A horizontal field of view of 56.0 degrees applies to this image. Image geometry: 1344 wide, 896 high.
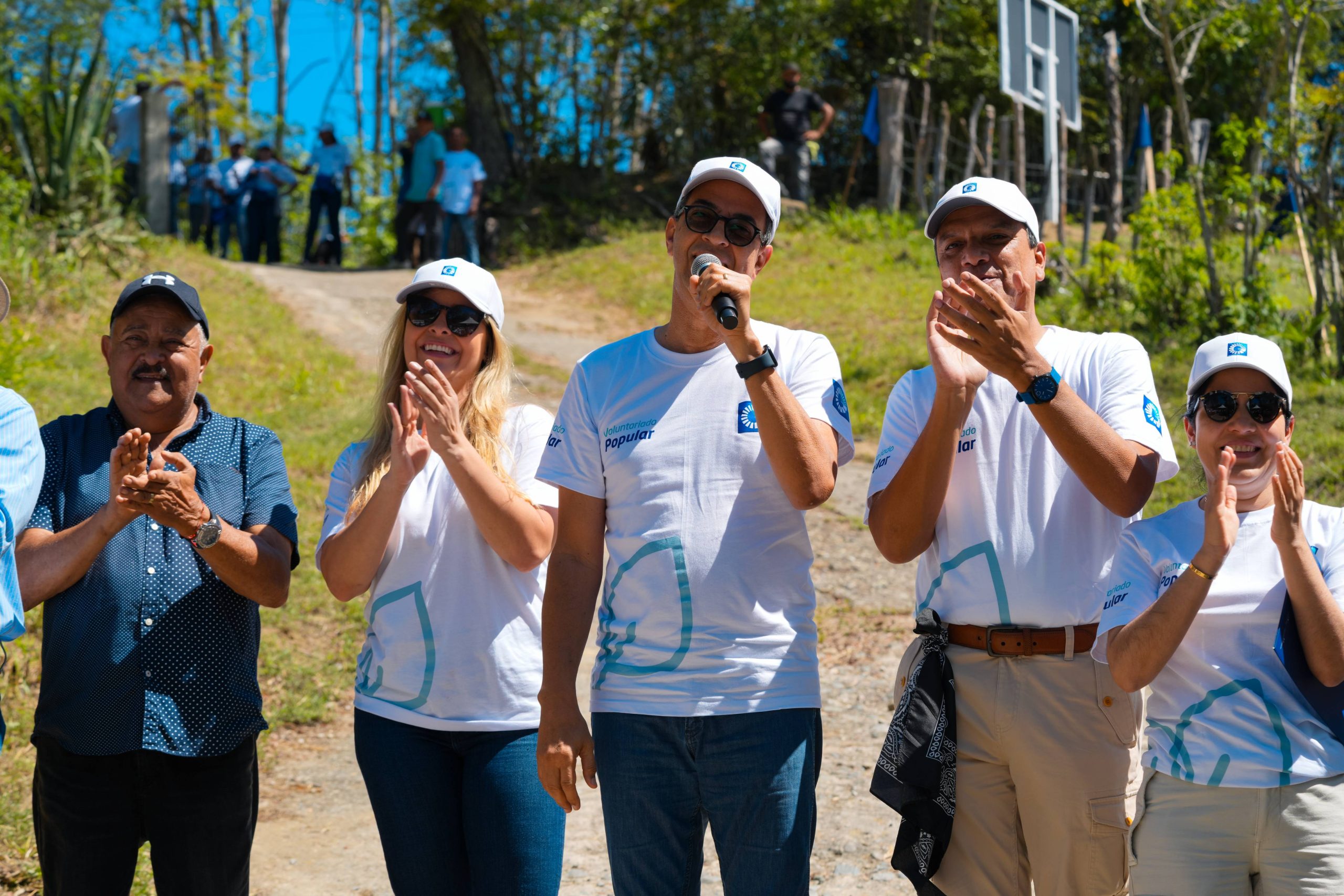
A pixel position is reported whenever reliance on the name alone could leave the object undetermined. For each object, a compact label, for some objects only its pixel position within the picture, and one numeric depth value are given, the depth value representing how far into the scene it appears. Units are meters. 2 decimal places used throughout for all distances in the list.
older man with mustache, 3.09
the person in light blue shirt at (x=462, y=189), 15.30
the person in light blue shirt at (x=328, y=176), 17.56
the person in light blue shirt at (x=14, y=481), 2.51
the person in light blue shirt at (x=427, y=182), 15.55
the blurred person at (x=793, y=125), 17.25
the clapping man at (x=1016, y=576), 2.85
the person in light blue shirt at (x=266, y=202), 17.64
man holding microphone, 2.74
